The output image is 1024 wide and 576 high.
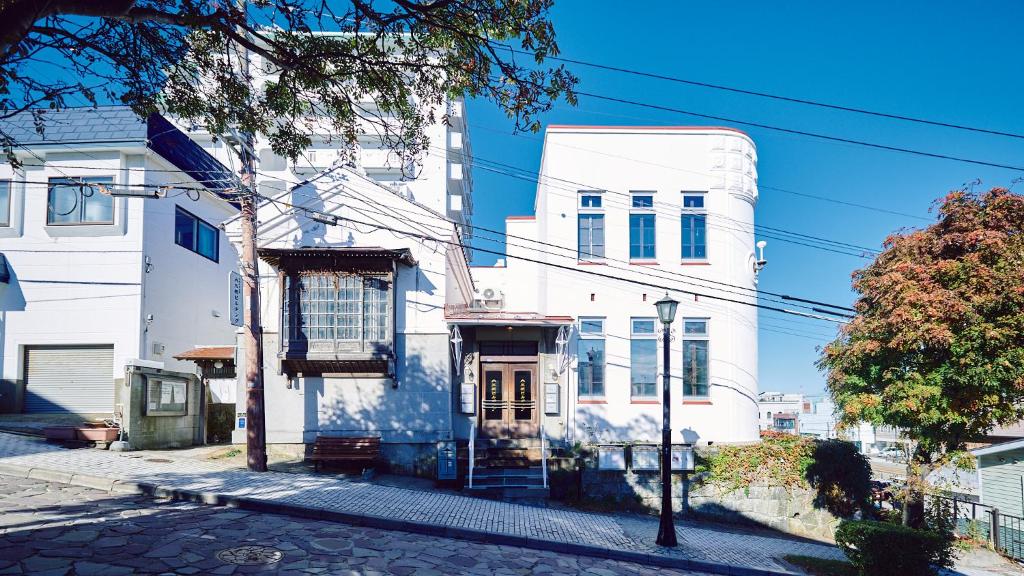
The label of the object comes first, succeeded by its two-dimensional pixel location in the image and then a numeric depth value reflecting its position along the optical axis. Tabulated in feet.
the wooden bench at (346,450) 45.60
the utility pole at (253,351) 41.78
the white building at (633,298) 54.54
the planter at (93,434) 43.83
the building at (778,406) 203.87
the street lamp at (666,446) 34.06
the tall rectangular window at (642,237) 58.08
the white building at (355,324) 48.21
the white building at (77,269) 57.67
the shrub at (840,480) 49.06
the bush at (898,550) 30.53
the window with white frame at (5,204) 58.03
